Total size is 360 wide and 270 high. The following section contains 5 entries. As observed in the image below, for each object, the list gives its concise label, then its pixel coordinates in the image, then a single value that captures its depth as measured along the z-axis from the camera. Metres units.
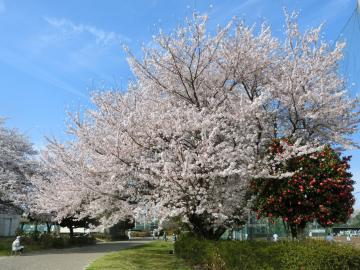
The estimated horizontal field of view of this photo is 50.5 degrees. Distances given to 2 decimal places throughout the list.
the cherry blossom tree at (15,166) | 24.86
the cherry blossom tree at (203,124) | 12.34
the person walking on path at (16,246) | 20.74
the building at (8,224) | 46.00
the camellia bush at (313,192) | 11.49
